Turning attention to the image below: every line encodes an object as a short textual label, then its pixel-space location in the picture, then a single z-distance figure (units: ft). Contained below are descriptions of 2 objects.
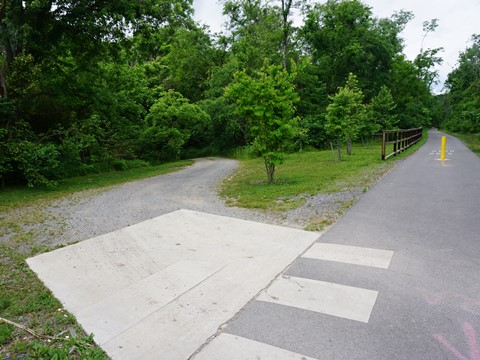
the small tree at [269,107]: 28.45
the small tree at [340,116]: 47.39
